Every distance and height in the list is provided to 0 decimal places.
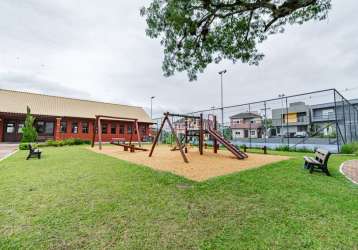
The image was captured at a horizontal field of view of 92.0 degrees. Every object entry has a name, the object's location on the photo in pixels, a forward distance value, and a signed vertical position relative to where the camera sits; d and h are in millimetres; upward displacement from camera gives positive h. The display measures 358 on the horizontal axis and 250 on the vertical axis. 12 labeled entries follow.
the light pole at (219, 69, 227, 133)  16903 +4658
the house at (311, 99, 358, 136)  12156 +1040
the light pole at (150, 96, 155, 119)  31211 +5066
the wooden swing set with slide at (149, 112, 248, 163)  8531 +49
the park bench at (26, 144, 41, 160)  8228 -963
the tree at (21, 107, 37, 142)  13109 +161
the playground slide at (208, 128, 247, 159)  8370 -587
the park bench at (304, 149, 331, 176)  5306 -942
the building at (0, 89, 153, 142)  19484 +1970
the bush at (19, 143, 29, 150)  12211 -918
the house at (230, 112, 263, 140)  17312 +888
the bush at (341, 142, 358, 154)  9997 -912
